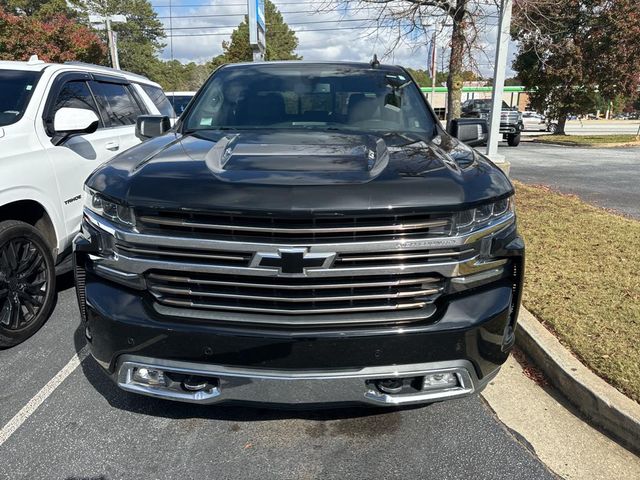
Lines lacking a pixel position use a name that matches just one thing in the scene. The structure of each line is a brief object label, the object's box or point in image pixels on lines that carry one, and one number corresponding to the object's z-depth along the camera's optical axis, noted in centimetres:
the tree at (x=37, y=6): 4166
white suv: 368
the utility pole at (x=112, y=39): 2365
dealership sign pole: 1673
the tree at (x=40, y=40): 2358
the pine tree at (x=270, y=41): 4750
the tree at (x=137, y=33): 6900
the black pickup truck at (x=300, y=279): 215
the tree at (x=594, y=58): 2272
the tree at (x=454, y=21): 933
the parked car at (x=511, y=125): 2134
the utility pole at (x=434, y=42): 991
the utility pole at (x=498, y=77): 833
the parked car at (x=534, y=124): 3476
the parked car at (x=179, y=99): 1958
